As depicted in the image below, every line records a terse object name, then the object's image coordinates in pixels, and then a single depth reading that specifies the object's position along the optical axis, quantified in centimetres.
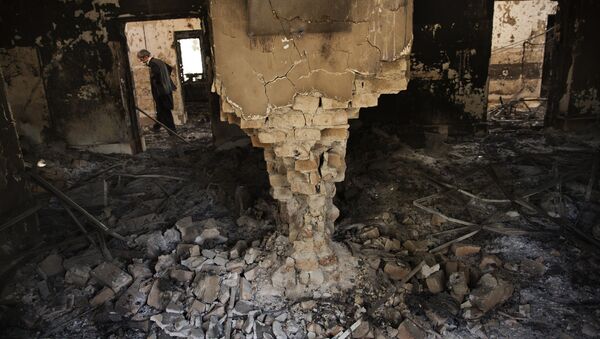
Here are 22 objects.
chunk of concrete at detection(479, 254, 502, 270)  372
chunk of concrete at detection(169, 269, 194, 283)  359
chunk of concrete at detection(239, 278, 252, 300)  342
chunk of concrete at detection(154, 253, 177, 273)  376
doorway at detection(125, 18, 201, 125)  1071
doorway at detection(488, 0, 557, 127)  1062
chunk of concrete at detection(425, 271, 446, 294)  348
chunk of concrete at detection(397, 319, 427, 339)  307
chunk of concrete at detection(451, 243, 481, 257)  388
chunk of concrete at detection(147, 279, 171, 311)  341
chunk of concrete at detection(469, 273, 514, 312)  325
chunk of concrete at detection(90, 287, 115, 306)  347
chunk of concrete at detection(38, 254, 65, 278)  383
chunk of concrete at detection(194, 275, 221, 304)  339
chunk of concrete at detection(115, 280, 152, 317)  341
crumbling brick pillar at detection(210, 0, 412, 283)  296
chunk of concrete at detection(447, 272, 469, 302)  339
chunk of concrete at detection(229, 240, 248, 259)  381
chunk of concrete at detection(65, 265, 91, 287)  371
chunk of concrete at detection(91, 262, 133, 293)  360
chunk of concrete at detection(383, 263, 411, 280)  357
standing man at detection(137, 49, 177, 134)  842
